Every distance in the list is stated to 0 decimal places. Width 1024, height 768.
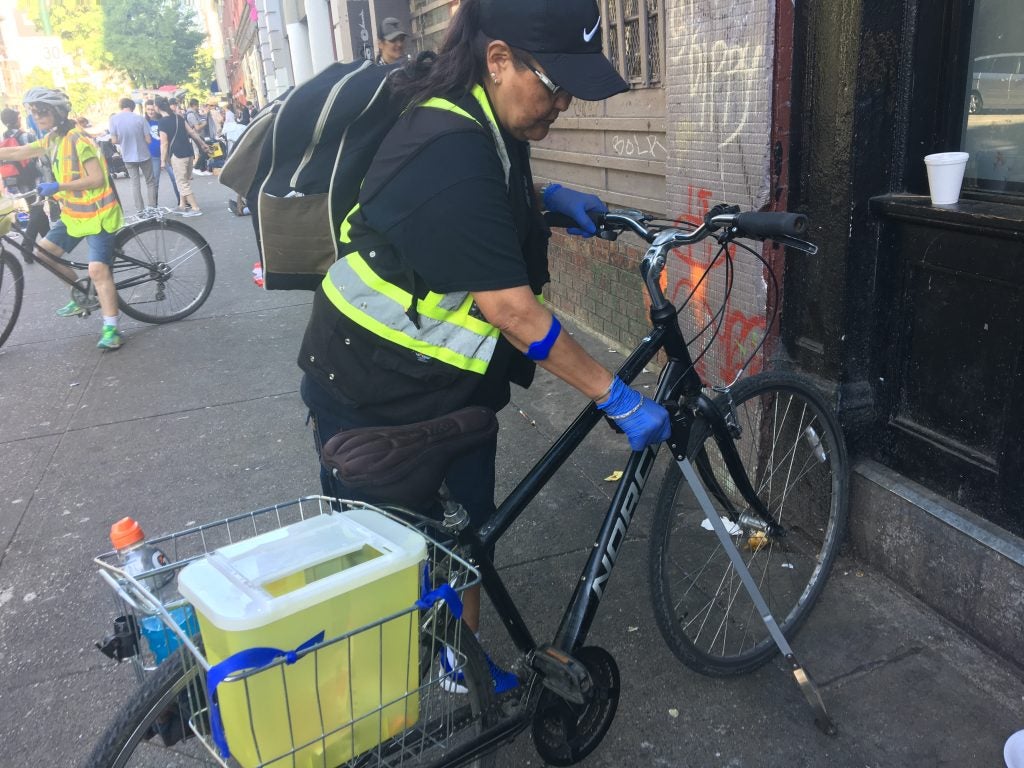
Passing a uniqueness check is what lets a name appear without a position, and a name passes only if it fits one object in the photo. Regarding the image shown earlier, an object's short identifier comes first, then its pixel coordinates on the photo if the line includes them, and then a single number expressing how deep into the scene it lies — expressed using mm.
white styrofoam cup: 2691
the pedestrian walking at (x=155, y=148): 14834
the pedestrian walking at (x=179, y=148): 15117
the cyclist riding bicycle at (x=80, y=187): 6453
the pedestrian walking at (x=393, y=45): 6770
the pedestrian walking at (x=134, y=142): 13227
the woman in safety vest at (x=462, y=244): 1945
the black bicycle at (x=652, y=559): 1938
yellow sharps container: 1555
